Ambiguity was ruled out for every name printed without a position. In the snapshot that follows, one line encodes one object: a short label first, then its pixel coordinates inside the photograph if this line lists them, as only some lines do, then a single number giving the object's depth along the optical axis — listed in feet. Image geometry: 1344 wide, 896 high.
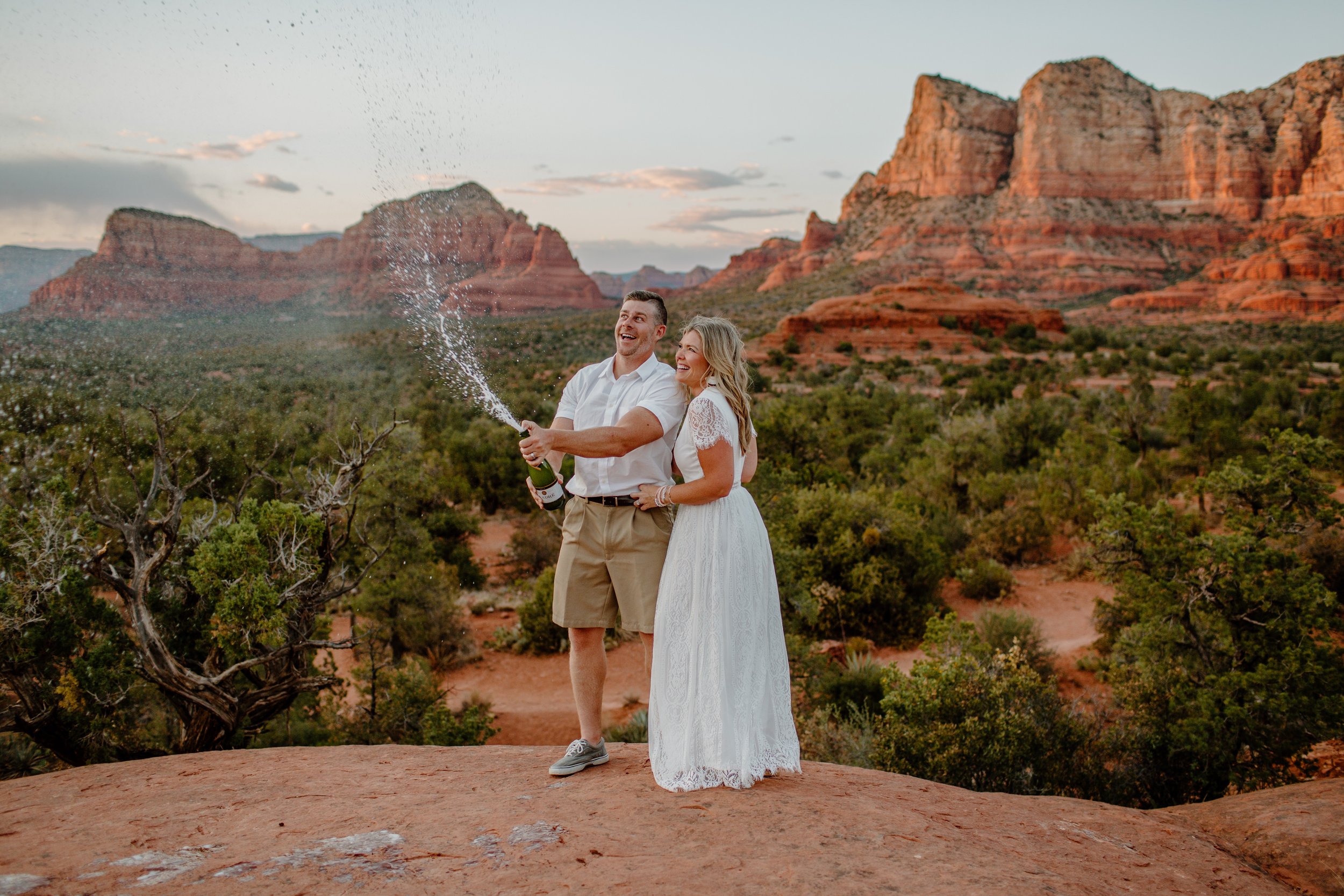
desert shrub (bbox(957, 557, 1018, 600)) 35.12
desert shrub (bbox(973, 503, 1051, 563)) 39.29
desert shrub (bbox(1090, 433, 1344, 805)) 16.34
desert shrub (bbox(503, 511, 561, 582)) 44.19
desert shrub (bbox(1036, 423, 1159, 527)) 39.78
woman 10.79
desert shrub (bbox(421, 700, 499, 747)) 20.81
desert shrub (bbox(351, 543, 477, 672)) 32.42
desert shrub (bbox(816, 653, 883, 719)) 23.40
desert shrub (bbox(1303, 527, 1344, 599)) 28.32
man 11.50
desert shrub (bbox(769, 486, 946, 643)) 32.19
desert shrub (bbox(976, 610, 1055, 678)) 26.73
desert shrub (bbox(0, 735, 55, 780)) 15.78
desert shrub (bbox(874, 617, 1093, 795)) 16.35
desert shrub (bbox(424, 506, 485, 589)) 40.57
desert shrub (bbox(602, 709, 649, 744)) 22.86
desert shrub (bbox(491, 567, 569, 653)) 34.14
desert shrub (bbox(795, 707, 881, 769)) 18.42
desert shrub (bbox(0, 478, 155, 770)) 14.25
